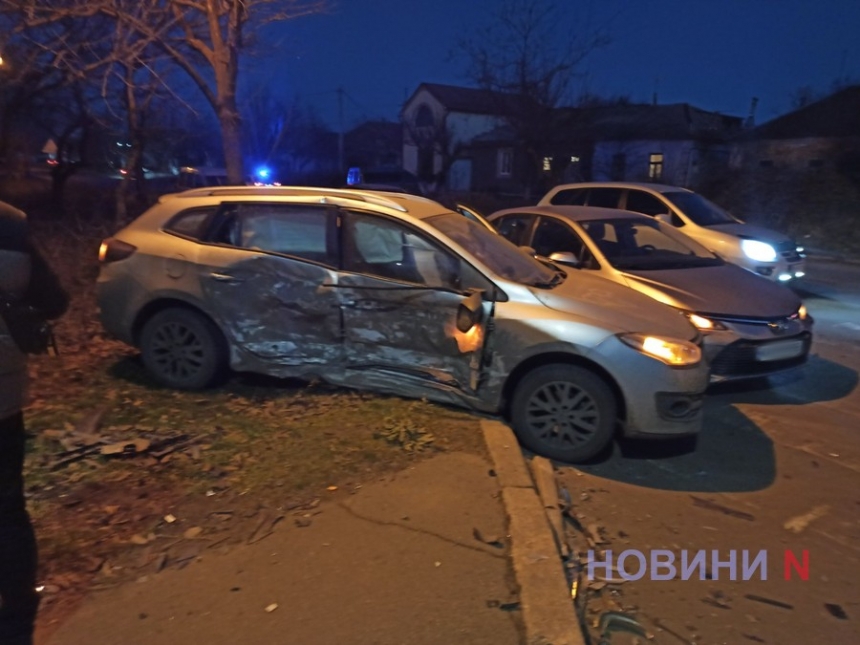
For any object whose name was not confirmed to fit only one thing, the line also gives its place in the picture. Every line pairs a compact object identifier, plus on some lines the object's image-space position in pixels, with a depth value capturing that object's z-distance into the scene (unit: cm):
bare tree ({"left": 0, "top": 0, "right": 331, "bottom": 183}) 1038
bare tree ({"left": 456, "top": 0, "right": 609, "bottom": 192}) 2303
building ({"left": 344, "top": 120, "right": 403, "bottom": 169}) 5281
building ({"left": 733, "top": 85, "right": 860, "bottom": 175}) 2205
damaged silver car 482
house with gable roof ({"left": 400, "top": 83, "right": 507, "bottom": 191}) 3810
